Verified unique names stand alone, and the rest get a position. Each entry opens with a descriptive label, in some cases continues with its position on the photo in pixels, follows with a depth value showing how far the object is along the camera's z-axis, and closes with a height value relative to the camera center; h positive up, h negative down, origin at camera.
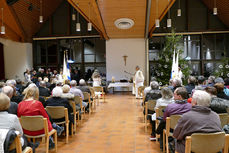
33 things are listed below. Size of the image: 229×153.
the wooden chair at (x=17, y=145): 2.20 -0.80
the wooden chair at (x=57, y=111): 3.85 -0.76
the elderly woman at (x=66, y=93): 4.41 -0.47
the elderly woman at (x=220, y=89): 3.78 -0.35
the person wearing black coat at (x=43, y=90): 5.49 -0.49
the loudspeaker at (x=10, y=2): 9.49 +3.31
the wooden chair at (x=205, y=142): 2.09 -0.76
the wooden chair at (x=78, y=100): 5.16 -0.73
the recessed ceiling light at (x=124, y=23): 9.44 +2.35
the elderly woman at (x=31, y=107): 3.14 -0.54
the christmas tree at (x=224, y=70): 10.61 +0.01
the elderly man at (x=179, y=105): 3.00 -0.51
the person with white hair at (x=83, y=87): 6.54 -0.50
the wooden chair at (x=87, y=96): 6.13 -0.75
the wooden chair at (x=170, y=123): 2.93 -0.77
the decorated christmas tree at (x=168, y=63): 10.40 +0.41
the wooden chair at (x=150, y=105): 4.44 -0.75
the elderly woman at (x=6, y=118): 2.21 -0.50
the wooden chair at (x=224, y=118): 2.91 -0.69
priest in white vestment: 9.24 -0.36
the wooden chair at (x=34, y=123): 3.03 -0.77
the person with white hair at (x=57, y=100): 4.09 -0.57
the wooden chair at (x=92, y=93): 7.01 -0.76
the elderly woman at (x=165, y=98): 3.78 -0.51
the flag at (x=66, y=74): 8.94 -0.10
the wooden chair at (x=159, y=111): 3.68 -0.73
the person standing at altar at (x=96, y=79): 9.63 -0.36
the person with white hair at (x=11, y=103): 3.20 -0.49
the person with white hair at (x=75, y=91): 5.44 -0.52
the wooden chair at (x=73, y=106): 4.55 -0.77
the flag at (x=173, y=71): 8.47 -0.03
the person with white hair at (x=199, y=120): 2.17 -0.54
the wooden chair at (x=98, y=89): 7.88 -0.68
